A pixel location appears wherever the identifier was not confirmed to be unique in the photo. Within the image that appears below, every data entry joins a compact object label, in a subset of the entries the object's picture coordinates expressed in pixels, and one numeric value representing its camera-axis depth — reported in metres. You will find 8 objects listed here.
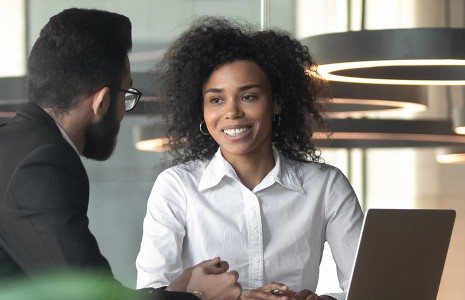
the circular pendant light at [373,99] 5.03
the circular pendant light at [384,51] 4.26
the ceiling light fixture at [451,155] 5.39
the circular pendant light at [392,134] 5.27
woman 3.12
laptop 2.60
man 2.21
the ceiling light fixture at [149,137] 4.74
